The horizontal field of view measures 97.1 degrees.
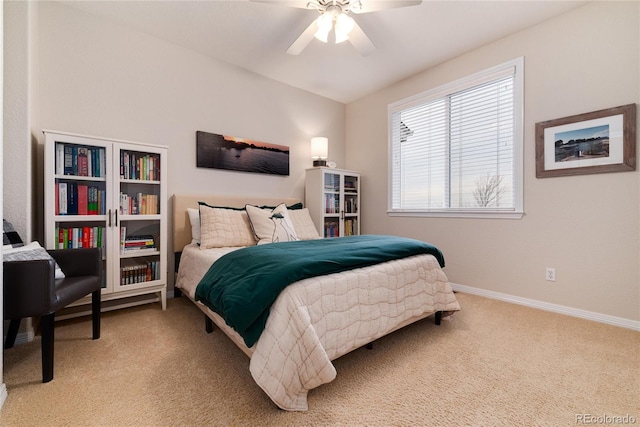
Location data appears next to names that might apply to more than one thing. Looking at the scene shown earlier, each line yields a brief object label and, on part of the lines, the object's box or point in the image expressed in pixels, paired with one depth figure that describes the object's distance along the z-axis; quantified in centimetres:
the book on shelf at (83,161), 223
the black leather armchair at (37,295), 143
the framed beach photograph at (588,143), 217
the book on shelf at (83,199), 223
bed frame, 286
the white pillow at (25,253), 152
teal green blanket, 137
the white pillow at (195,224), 275
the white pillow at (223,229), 258
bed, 130
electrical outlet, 255
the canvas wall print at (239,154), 311
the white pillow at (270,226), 268
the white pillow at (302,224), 315
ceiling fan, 198
